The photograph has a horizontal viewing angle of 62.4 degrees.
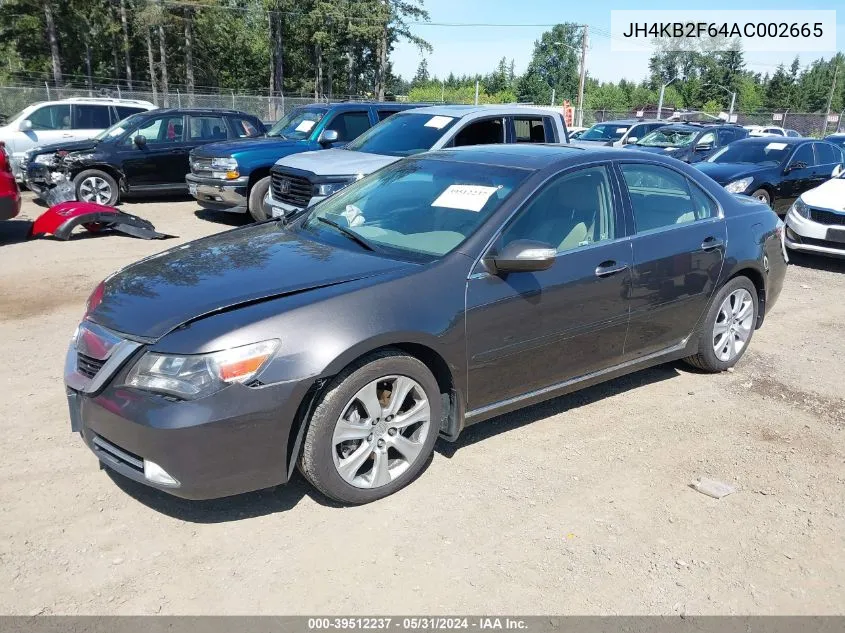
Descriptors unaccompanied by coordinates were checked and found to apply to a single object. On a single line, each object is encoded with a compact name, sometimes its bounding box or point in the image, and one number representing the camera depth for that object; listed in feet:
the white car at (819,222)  29.66
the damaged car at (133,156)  39.19
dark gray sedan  9.73
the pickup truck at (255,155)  35.27
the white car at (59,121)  46.09
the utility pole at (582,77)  126.33
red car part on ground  31.07
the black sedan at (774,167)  37.78
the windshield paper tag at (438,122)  29.50
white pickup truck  28.45
